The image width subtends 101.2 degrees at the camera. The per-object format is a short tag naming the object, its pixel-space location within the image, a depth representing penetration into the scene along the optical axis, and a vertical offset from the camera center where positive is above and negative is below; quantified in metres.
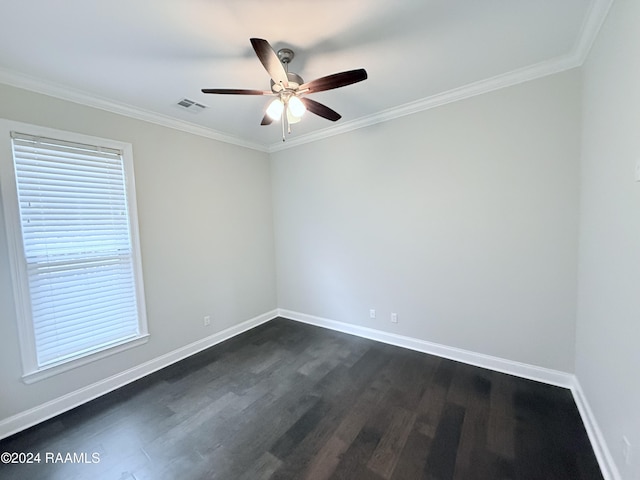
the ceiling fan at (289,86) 1.52 +0.91
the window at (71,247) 2.02 -0.14
